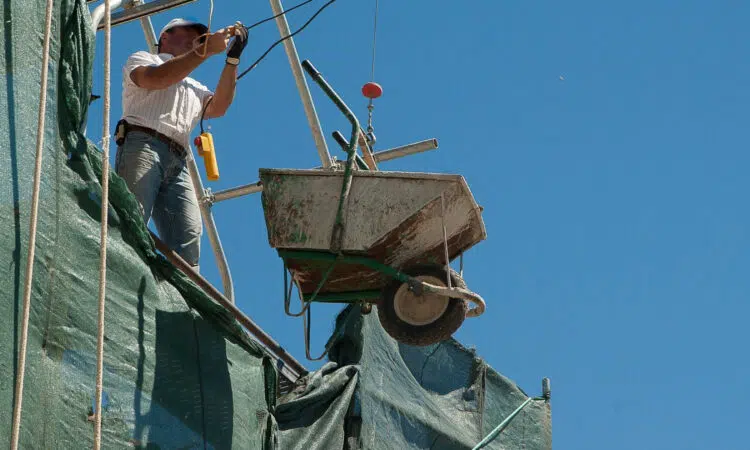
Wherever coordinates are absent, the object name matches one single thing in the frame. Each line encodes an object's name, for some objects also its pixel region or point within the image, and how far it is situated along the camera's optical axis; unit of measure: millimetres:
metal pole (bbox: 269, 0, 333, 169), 21453
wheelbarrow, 14672
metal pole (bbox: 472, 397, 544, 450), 19250
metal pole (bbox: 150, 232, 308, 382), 14359
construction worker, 14609
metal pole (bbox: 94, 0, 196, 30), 16953
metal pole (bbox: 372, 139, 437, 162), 21172
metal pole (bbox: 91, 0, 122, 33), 14492
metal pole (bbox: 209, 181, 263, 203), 21719
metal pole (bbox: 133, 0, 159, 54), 21719
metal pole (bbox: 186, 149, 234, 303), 20516
